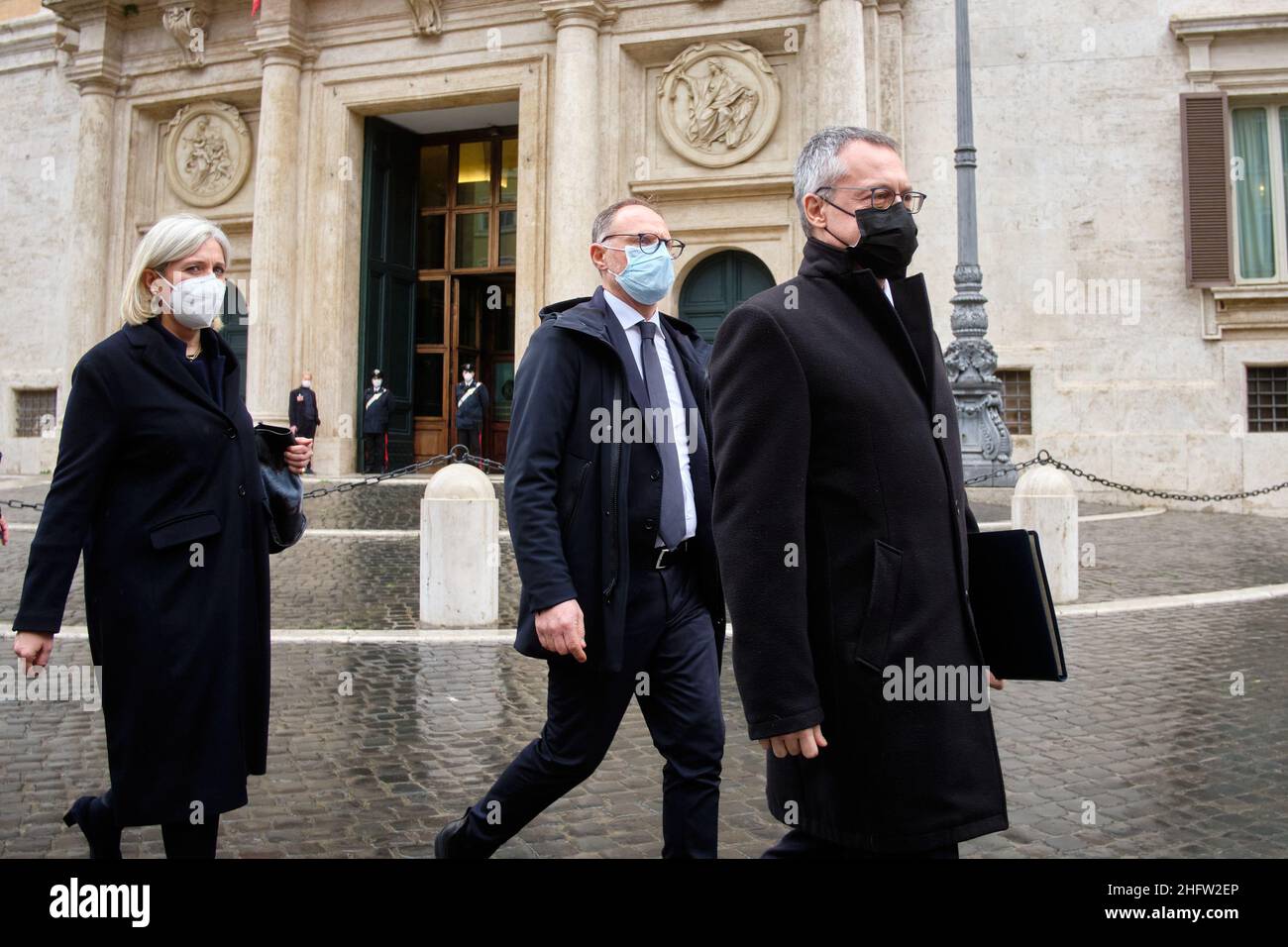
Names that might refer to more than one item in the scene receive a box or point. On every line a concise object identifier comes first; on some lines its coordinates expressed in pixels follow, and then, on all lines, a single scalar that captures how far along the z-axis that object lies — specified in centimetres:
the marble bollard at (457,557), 759
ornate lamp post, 1505
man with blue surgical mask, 296
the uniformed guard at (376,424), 2089
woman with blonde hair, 282
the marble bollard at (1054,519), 843
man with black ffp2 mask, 213
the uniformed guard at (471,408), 2053
